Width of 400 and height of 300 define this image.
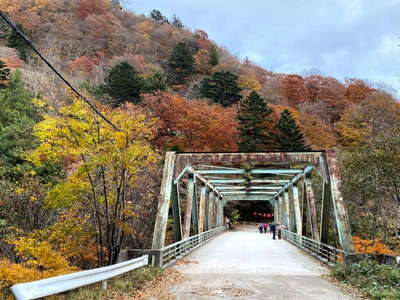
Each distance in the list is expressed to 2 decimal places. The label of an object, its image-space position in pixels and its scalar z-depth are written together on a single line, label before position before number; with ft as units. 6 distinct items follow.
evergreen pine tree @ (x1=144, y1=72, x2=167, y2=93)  118.96
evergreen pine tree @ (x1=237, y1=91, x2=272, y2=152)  111.96
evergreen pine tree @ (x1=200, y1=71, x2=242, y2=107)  134.41
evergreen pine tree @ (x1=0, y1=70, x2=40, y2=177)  65.51
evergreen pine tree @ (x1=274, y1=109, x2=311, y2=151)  110.32
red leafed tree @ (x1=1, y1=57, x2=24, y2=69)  116.45
